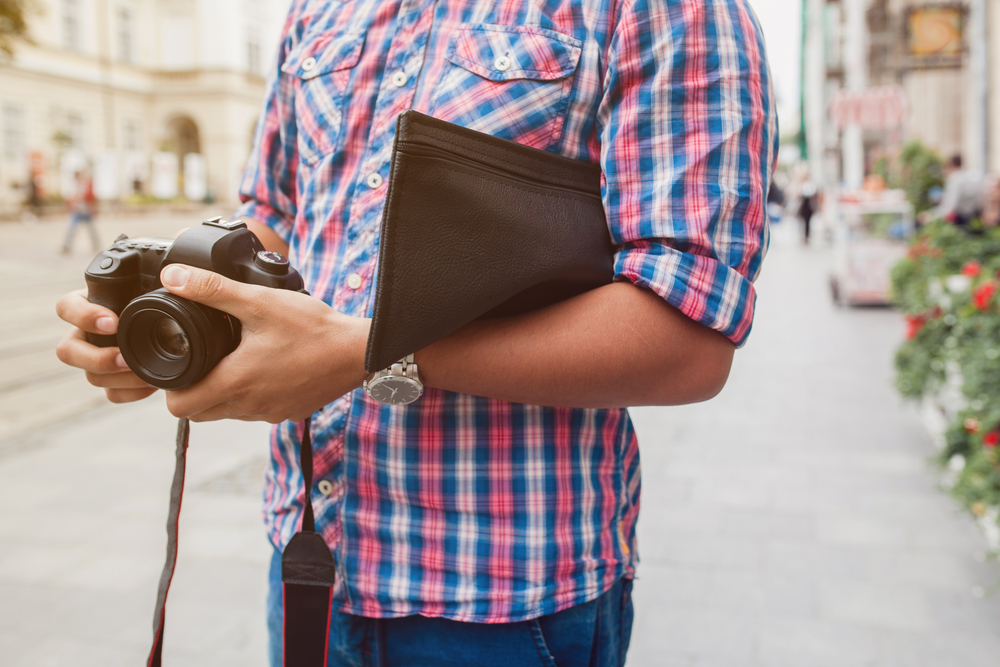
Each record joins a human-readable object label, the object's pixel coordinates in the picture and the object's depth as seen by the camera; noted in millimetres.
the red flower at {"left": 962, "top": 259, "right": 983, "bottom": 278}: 3977
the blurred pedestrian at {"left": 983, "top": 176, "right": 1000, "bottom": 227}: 7875
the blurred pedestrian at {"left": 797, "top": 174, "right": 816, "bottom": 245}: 20602
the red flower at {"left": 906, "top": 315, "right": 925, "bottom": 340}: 4848
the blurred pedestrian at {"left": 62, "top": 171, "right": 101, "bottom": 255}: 16453
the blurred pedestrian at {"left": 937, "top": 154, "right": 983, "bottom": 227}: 8445
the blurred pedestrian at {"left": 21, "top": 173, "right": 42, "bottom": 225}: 22750
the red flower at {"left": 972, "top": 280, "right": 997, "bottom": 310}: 3539
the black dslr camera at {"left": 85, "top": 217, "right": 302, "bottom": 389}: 840
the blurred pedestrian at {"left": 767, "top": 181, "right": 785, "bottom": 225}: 25047
